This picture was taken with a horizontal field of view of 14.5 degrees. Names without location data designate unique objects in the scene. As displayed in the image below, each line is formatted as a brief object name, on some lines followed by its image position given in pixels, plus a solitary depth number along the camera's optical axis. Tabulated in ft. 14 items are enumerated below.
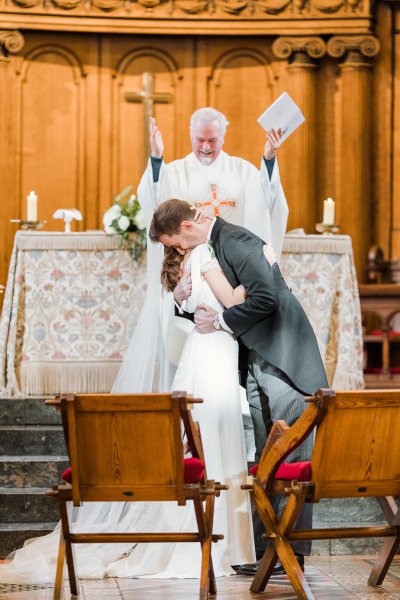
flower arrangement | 34.22
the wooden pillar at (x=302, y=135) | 44.38
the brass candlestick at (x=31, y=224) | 35.60
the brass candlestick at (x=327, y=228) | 36.45
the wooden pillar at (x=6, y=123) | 43.59
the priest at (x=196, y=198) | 29.31
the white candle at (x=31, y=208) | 35.77
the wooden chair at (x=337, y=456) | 20.42
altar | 34.02
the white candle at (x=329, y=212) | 36.58
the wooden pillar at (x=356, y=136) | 44.28
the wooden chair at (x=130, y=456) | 20.28
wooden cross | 42.69
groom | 23.27
